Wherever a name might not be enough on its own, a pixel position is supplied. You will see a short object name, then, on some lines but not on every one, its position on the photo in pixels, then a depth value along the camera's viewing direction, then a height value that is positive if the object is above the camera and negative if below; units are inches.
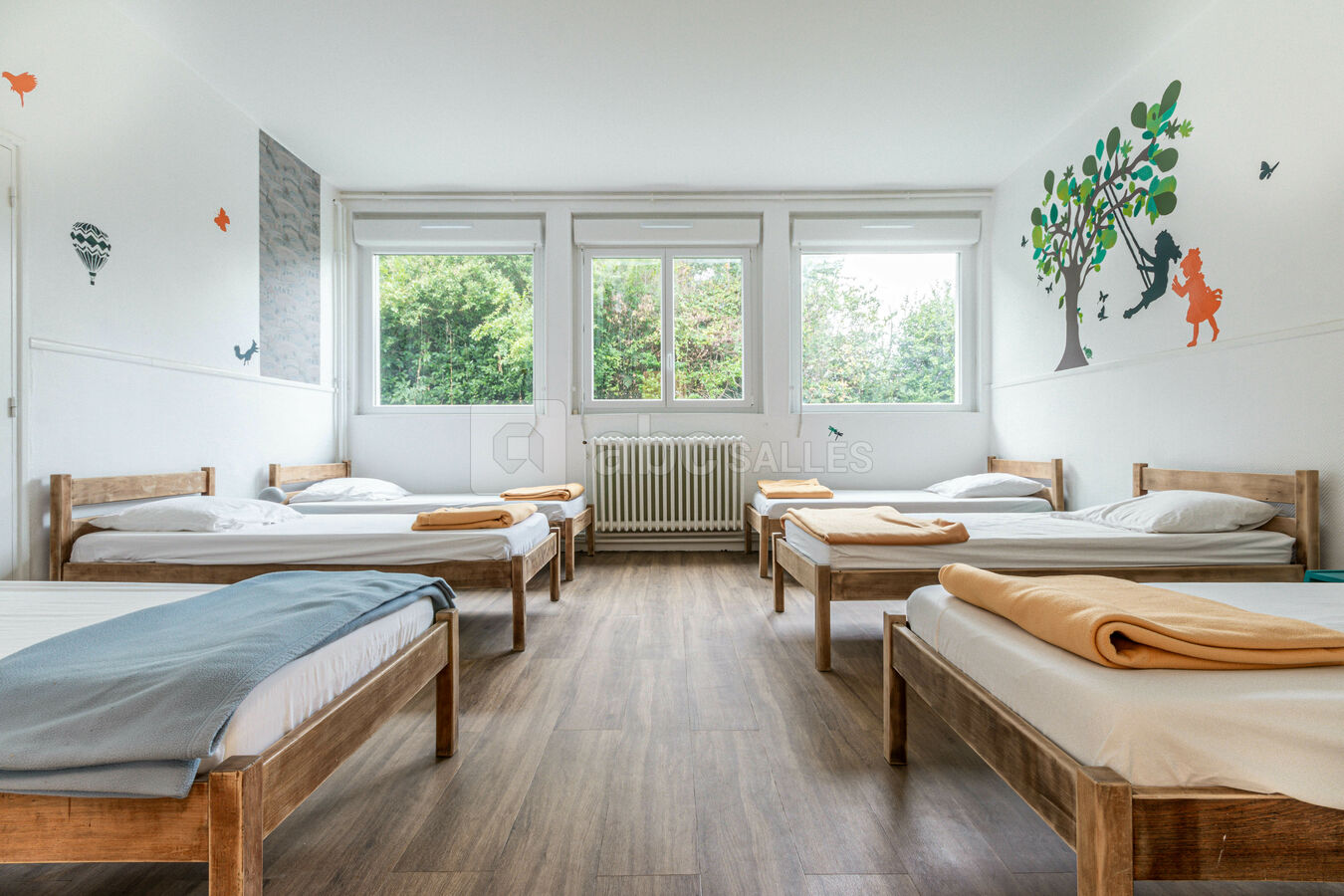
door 92.2 +11.0
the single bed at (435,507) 148.1 -12.4
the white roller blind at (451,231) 192.2 +63.1
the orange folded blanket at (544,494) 159.9 -10.7
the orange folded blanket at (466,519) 110.5 -11.4
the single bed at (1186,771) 32.9 -16.8
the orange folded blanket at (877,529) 96.8 -12.2
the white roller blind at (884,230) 193.2 +62.8
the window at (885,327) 199.0 +36.3
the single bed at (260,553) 101.7 -15.8
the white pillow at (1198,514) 99.7 -10.2
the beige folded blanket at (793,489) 162.8 -10.1
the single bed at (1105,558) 95.4 -16.0
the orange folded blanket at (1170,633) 40.1 -11.8
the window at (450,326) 197.3 +37.0
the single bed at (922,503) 149.9 -12.6
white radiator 189.0 -9.7
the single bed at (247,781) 35.1 -18.8
